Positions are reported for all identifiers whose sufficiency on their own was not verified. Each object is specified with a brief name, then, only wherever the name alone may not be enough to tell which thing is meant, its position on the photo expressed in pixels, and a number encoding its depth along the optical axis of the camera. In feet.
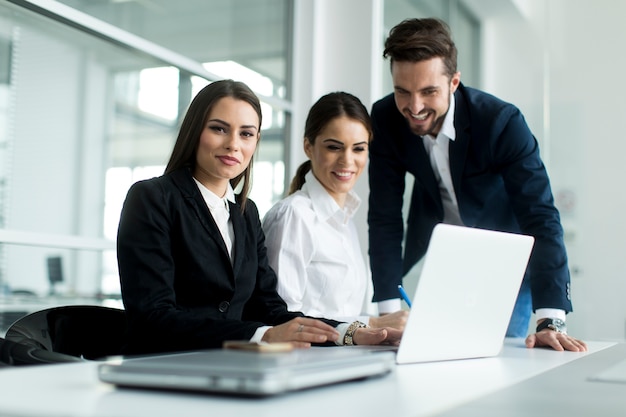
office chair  4.78
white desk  2.02
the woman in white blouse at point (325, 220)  6.89
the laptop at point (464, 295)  3.52
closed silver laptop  2.12
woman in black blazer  4.81
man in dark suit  6.75
